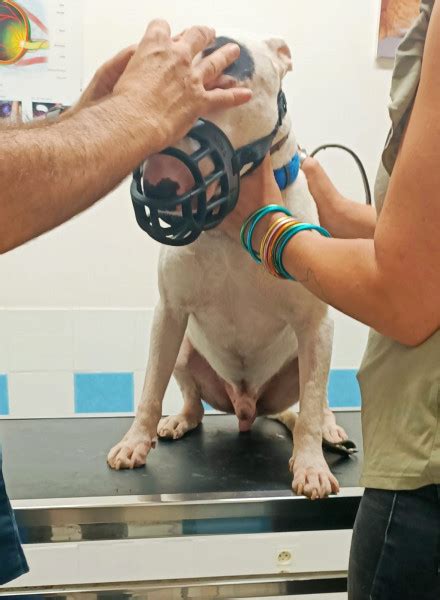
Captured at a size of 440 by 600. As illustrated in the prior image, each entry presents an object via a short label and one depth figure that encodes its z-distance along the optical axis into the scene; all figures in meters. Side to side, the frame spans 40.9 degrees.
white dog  1.04
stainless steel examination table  0.98
